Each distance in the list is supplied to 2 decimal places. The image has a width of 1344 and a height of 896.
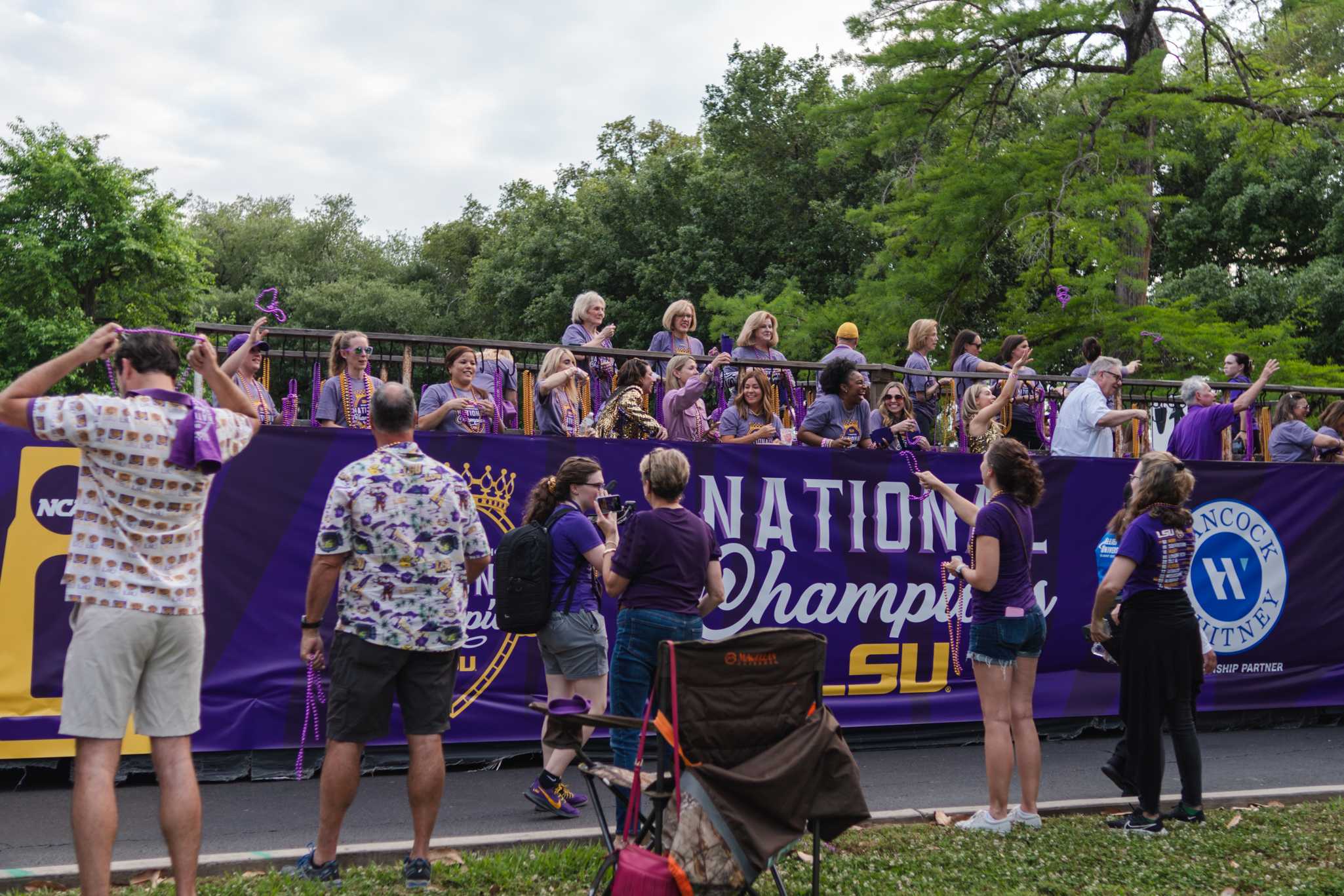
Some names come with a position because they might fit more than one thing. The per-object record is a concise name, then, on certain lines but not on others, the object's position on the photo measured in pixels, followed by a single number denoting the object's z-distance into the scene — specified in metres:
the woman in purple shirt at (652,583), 5.17
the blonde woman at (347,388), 7.67
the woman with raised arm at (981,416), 8.90
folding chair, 4.02
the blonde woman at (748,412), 8.52
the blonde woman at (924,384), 9.29
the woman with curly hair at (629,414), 7.92
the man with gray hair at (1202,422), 9.82
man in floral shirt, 4.60
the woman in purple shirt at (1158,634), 5.92
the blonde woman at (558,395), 7.89
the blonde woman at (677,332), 9.20
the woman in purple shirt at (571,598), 5.87
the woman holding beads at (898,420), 8.55
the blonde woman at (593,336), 8.49
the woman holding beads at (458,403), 7.50
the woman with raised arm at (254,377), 7.21
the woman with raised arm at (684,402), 8.20
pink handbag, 3.68
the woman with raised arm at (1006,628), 5.77
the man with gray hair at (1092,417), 8.92
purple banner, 6.50
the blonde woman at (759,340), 9.08
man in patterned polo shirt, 3.89
